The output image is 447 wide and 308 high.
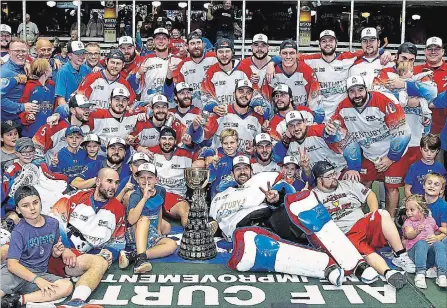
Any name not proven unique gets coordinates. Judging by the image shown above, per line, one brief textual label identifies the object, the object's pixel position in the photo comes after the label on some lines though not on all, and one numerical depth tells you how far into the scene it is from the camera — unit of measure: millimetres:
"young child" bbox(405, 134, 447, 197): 5527
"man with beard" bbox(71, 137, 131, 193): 5520
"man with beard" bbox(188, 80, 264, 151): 6172
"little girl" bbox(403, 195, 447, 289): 4453
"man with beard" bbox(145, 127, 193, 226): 5828
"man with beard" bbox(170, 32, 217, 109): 7086
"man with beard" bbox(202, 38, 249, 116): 6750
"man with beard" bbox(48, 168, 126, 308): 4574
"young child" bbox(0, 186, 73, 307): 3926
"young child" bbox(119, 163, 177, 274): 4711
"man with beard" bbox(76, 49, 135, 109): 6582
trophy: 4910
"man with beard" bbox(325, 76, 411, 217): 5758
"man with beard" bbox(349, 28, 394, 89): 6734
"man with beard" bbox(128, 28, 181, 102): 7207
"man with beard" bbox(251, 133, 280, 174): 5648
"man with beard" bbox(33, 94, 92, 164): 6023
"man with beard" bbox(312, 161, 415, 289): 4641
